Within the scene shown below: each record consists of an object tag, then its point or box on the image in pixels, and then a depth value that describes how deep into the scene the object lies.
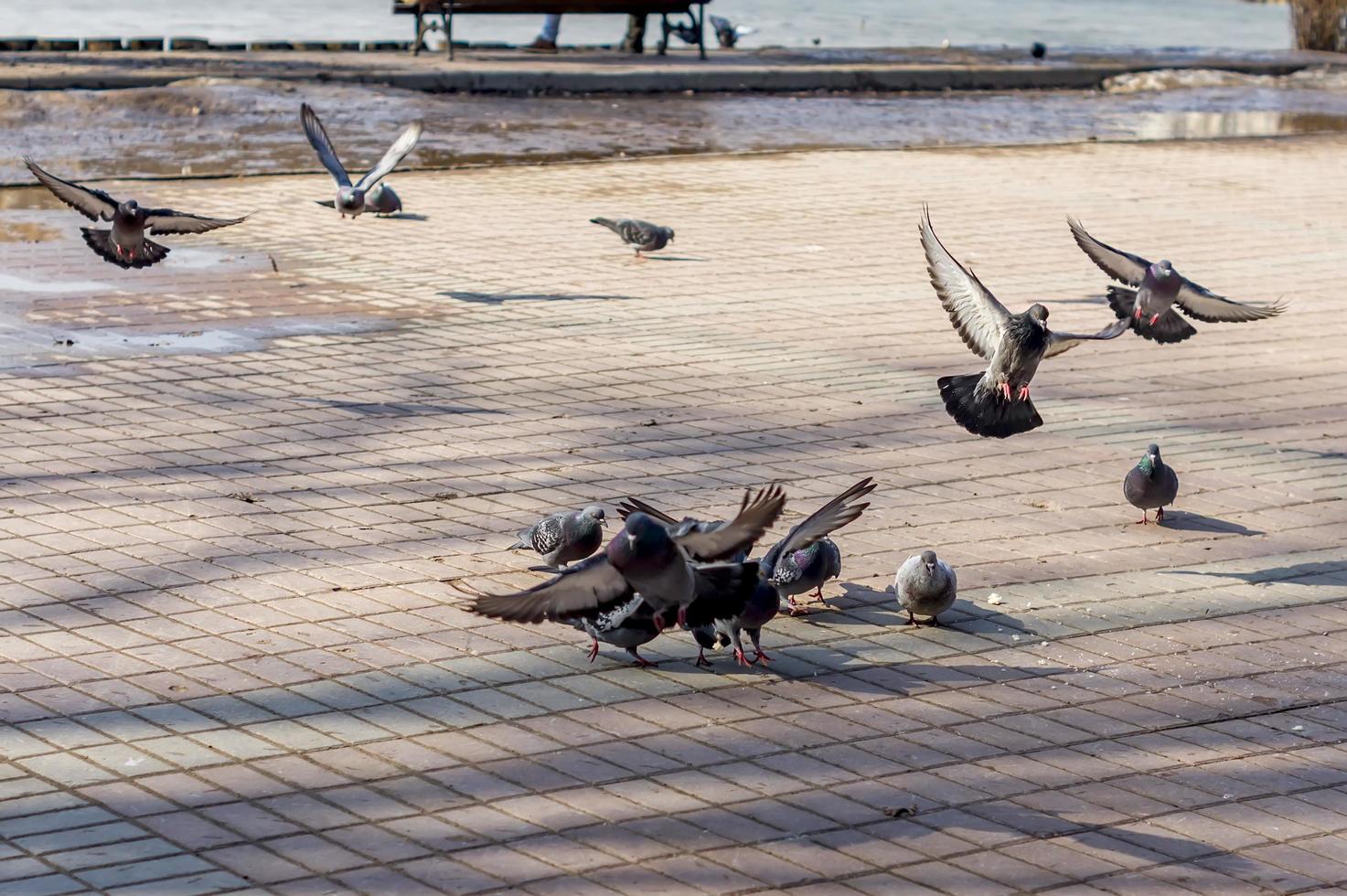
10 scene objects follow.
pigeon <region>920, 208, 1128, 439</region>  12.70
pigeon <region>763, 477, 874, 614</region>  11.01
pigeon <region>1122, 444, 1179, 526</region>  13.20
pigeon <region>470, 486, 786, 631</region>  9.19
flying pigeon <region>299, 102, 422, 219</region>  22.00
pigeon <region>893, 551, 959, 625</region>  11.12
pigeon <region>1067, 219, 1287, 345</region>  14.76
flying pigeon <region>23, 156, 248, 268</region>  17.91
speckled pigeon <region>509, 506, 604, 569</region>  11.67
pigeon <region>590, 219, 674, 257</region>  22.44
